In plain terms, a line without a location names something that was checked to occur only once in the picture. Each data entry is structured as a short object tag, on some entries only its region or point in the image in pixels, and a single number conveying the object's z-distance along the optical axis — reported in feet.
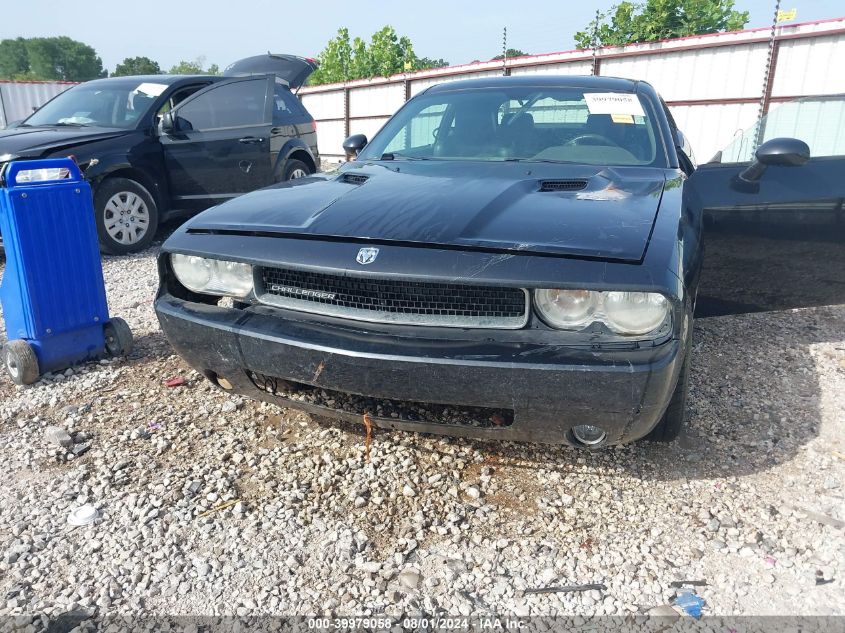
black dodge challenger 5.82
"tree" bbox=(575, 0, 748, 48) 84.07
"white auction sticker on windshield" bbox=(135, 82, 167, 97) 20.73
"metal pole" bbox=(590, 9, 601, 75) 41.67
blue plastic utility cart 9.89
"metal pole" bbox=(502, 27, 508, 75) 42.36
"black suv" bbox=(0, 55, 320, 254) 18.34
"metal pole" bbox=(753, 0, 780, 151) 34.41
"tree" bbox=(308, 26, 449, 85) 112.37
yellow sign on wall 33.06
